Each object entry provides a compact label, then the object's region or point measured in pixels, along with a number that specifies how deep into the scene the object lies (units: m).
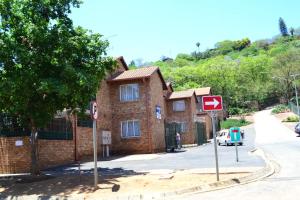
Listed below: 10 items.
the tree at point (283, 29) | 130.43
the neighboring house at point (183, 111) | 30.87
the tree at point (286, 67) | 53.46
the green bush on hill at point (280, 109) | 53.38
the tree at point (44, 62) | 10.38
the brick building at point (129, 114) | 20.05
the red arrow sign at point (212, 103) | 8.80
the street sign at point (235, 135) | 13.31
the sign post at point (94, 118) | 8.59
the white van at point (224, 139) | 26.53
